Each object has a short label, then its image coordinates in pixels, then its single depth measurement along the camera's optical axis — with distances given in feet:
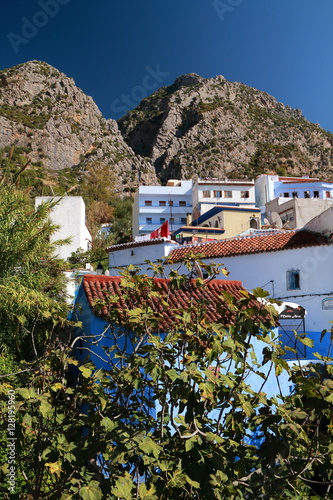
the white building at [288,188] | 187.73
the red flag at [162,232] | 89.66
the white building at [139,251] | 74.69
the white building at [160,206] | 186.74
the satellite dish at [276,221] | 107.06
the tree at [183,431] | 11.98
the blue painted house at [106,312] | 29.43
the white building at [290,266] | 61.72
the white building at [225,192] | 185.37
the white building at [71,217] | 80.94
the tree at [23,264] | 31.40
